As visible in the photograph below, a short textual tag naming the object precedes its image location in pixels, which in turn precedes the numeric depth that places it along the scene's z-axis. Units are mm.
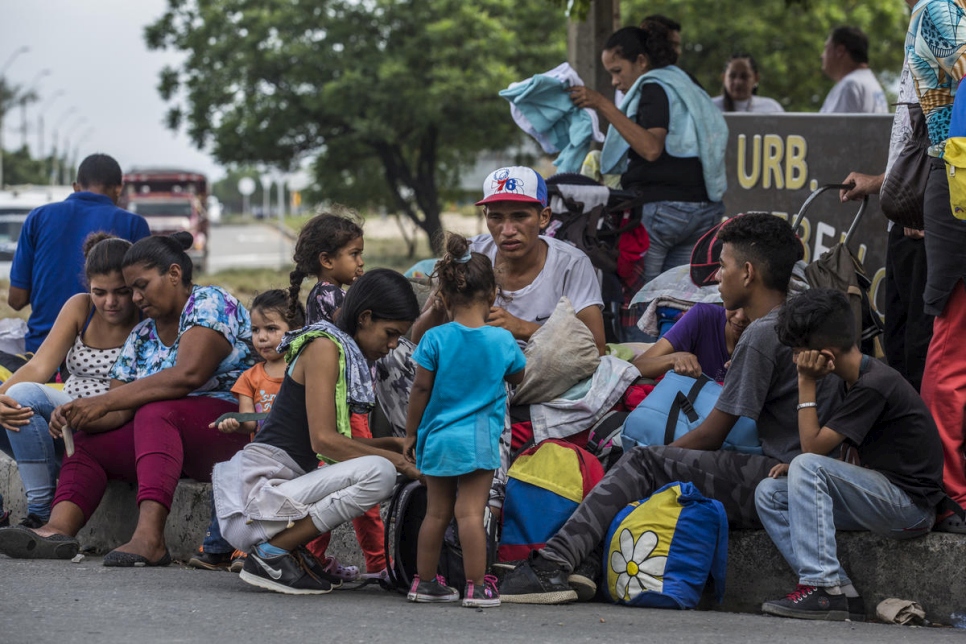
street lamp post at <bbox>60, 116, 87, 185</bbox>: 81250
